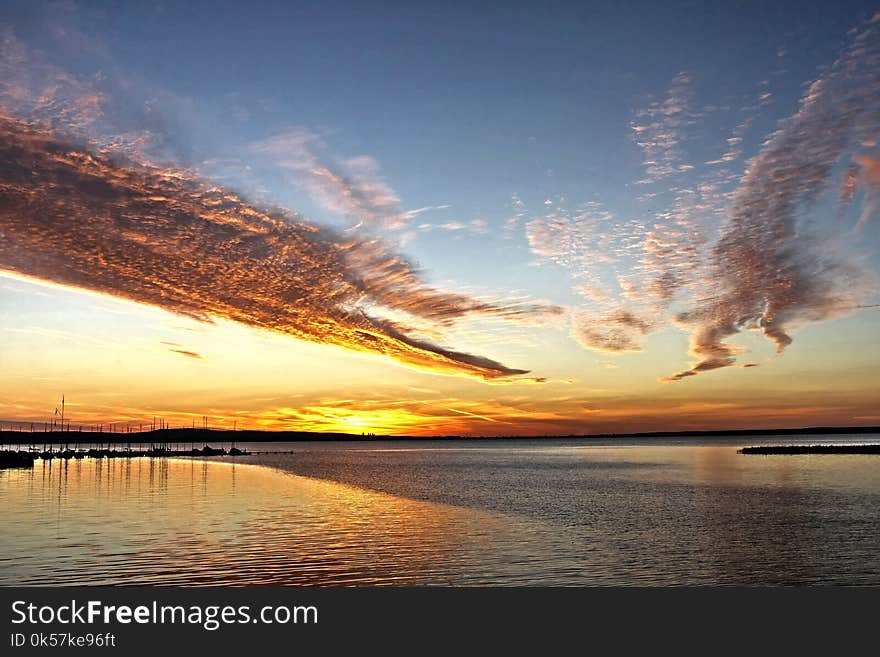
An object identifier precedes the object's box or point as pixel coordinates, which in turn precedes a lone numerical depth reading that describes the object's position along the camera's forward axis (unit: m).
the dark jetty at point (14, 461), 136.75
